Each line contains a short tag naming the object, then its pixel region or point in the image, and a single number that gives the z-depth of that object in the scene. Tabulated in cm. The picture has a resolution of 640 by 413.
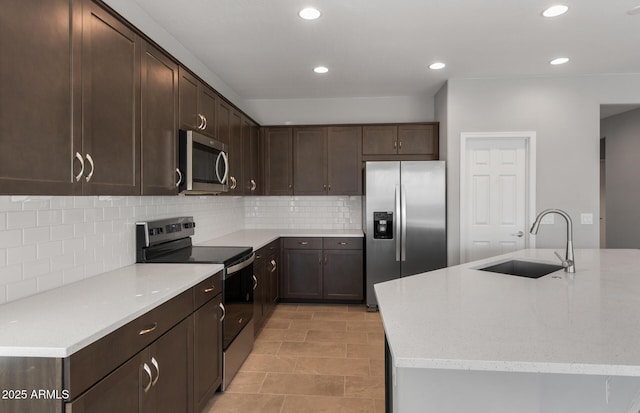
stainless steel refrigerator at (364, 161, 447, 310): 402
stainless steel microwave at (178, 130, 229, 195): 249
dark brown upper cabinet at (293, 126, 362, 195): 455
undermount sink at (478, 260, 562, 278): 240
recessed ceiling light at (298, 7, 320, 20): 246
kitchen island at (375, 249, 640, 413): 108
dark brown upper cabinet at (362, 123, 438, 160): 445
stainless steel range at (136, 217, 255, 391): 249
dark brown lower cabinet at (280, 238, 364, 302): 434
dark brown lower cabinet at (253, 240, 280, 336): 343
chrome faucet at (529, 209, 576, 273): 211
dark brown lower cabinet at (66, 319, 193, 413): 129
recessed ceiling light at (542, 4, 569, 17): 244
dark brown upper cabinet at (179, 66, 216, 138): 255
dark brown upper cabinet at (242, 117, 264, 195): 400
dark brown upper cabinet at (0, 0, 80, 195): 121
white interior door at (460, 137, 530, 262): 399
